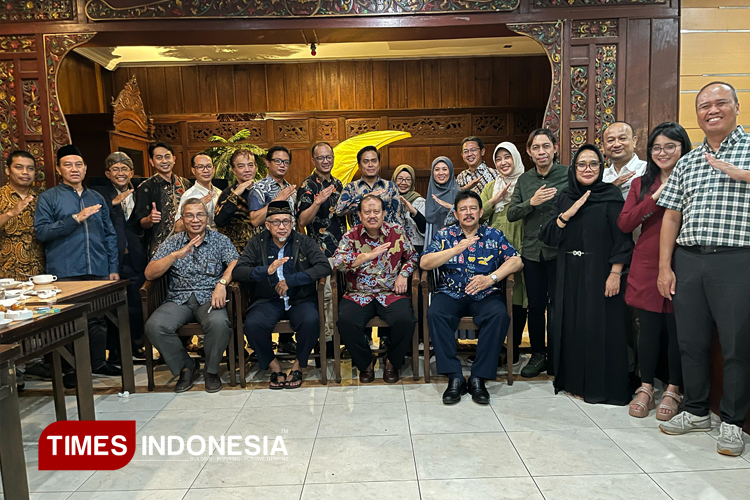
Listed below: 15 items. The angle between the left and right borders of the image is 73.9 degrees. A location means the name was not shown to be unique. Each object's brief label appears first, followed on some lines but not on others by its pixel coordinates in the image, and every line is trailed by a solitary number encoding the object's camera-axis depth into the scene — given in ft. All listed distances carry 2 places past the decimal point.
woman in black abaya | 8.84
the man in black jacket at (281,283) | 10.19
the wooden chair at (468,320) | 9.89
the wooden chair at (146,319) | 10.19
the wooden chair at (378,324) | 10.25
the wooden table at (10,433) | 5.46
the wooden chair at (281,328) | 10.19
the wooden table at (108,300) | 8.69
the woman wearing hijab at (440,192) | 11.49
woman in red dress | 8.11
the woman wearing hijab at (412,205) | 12.07
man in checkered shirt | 7.06
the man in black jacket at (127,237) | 11.98
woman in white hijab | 10.75
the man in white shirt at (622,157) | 9.54
